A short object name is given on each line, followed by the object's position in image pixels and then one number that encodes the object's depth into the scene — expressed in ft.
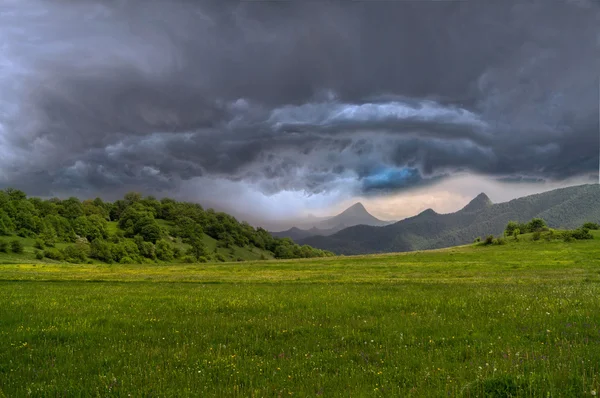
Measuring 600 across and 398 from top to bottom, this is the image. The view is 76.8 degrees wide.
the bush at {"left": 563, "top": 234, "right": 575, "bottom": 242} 353.02
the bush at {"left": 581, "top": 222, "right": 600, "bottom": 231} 405.76
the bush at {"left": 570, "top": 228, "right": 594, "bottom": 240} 359.25
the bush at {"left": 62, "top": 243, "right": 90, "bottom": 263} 490.49
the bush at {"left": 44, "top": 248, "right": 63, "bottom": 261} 465.22
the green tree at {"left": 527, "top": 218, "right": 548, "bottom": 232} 455.22
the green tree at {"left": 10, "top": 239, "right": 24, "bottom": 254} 410.27
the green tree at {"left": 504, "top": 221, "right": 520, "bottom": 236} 473.26
